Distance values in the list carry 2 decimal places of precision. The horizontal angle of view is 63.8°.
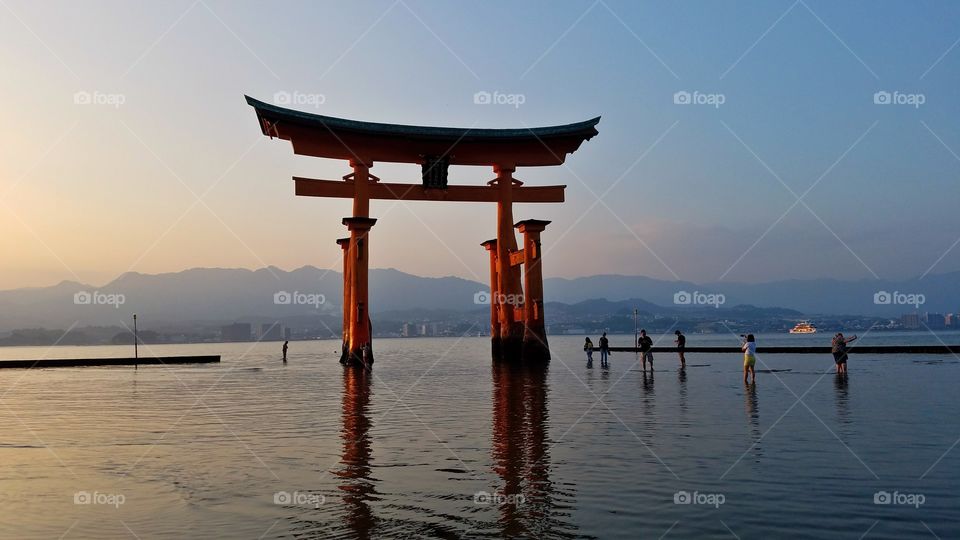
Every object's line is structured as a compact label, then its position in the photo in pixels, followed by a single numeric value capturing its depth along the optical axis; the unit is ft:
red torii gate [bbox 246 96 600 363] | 114.93
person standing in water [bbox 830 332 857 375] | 75.72
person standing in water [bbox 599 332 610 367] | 112.37
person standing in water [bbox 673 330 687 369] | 110.89
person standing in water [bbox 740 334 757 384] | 66.21
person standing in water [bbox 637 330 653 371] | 91.81
